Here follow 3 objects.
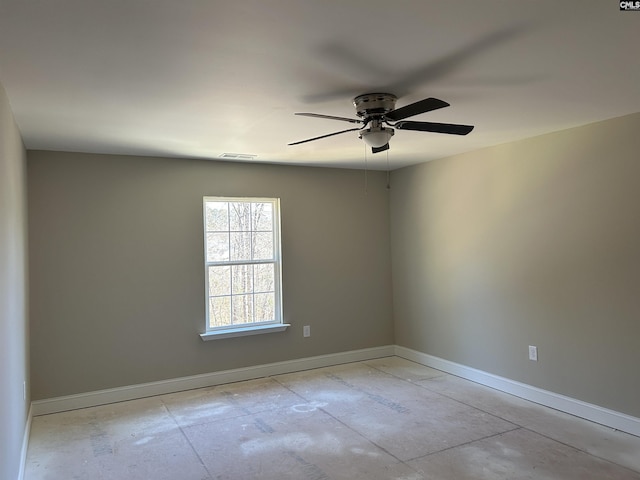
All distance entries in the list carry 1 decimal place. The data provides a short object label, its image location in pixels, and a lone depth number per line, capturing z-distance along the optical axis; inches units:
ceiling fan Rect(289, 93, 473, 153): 103.7
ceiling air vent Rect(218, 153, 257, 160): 175.6
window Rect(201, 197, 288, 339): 190.7
